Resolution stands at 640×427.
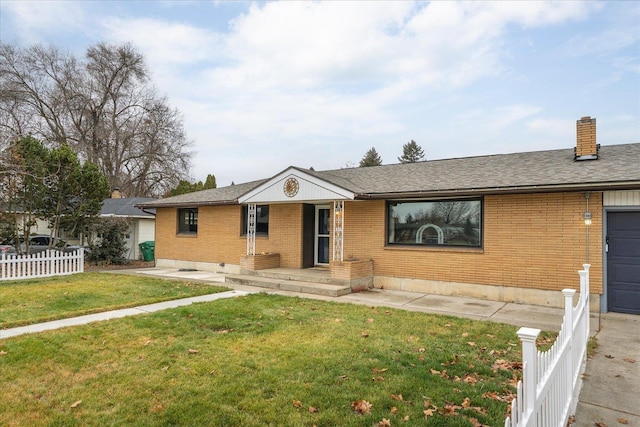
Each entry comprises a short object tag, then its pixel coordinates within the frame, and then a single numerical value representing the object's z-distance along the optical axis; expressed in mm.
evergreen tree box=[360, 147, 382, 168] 61156
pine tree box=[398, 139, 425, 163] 65812
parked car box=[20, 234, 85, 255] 14957
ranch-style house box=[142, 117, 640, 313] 7988
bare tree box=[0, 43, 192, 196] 25641
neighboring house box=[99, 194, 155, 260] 20094
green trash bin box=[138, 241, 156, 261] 19864
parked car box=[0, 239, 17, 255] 15021
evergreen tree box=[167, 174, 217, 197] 31742
